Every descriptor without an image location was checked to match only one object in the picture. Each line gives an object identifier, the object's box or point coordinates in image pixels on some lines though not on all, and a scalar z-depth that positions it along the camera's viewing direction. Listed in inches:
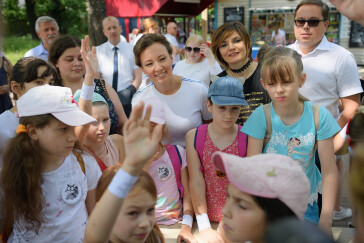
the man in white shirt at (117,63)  192.7
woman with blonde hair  158.1
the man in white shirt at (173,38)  306.0
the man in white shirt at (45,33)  196.4
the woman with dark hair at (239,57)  107.5
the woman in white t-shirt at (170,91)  108.5
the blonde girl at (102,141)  95.5
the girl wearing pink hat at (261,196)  51.7
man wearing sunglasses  110.2
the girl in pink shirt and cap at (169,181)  96.7
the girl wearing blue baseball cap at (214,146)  94.0
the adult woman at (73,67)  118.0
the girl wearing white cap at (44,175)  70.7
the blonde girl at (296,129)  82.7
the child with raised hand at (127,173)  48.4
